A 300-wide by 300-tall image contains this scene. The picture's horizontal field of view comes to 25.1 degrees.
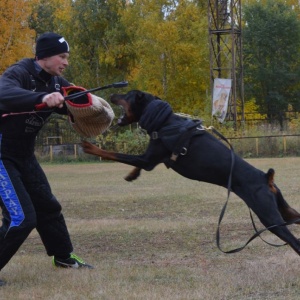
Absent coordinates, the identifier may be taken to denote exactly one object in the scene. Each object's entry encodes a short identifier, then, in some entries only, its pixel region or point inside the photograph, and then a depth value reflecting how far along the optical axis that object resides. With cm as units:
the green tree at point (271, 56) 4809
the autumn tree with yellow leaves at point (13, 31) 2974
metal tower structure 3088
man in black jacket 551
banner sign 3081
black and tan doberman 545
